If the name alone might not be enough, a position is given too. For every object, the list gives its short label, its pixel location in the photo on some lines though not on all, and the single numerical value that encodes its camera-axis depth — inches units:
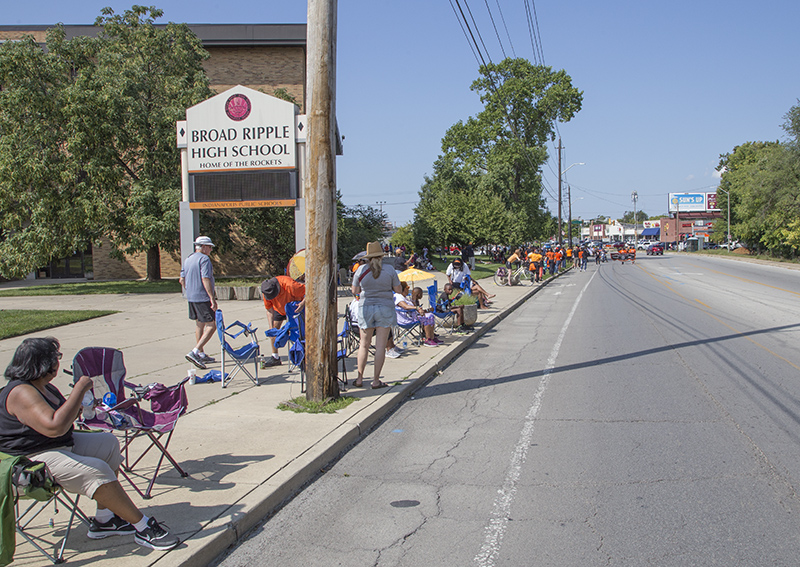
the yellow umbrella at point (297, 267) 396.5
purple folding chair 182.2
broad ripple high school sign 706.8
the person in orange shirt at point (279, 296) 366.3
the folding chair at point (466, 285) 617.5
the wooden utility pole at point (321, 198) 269.3
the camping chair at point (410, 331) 433.4
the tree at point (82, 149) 928.9
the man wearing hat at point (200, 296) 363.6
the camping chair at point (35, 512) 134.6
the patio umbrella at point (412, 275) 501.6
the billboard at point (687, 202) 4734.3
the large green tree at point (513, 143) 2151.0
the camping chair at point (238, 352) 317.4
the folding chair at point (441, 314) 498.0
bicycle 1131.5
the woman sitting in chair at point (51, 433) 143.9
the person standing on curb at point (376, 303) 309.0
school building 1360.7
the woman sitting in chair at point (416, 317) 415.8
